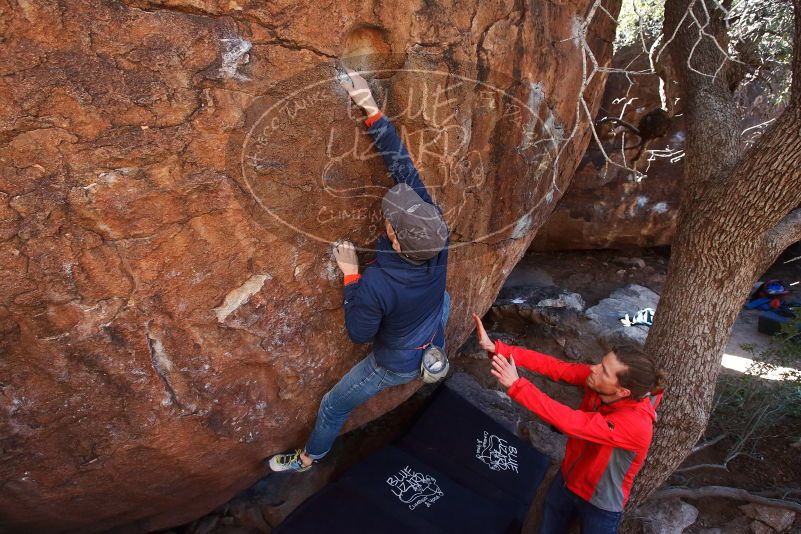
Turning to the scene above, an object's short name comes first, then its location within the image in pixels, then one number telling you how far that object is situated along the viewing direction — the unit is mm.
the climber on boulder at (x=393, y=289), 1800
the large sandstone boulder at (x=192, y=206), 1565
